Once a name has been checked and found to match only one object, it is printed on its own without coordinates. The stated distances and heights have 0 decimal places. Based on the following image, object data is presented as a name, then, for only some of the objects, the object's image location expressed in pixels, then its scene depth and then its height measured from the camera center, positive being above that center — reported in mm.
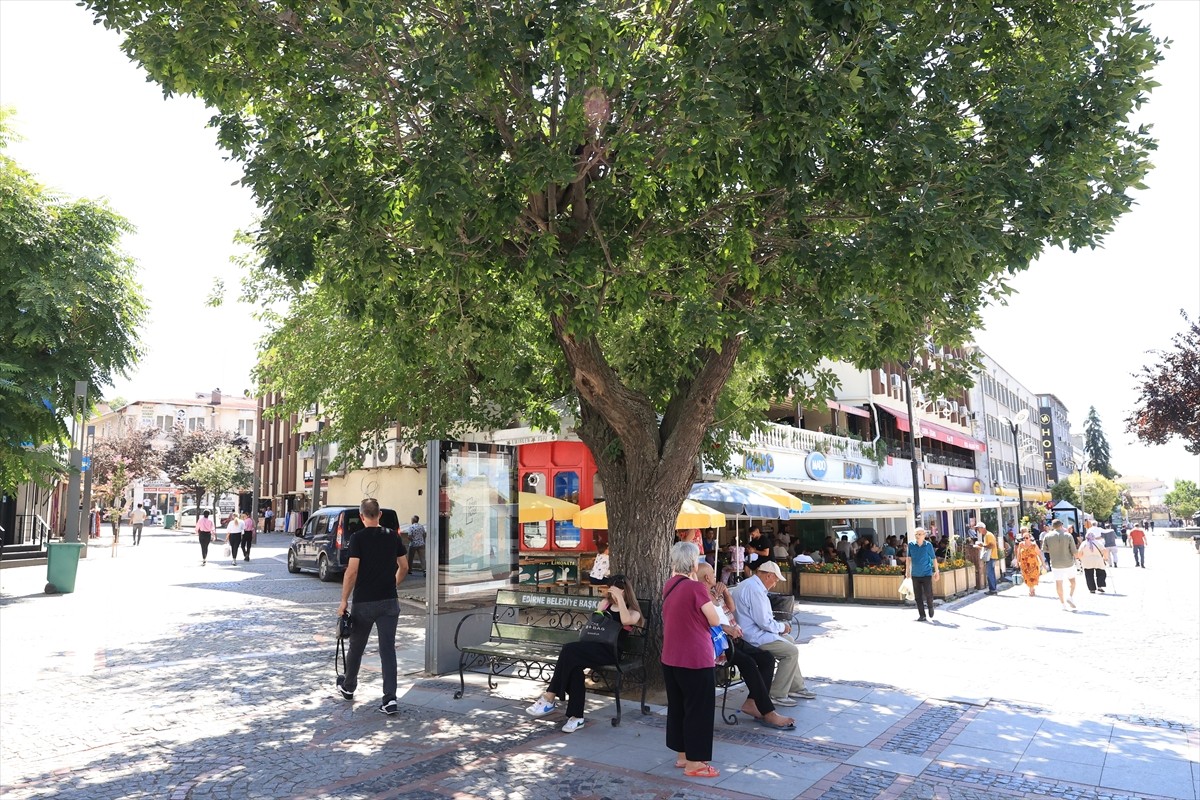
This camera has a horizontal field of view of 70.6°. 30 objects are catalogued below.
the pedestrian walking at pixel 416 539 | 20047 -978
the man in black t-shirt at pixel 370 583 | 7910 -788
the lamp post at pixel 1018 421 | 31375 +2363
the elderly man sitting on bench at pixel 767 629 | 7891 -1301
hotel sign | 77125 +3163
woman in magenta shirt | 5871 -1217
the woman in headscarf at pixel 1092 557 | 19844 -1771
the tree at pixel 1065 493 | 69625 -849
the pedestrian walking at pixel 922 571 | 15000 -1502
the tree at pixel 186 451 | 69875 +4311
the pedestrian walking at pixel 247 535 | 29045 -1158
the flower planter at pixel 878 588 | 17938 -2142
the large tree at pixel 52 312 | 15930 +3803
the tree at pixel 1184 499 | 122250 -2992
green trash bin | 17359 -1254
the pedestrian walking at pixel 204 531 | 26250 -895
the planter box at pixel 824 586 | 18516 -2150
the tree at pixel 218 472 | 61250 +2230
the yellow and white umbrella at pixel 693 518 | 14508 -461
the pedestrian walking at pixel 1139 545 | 30672 -2358
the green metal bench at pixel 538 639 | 7754 -1416
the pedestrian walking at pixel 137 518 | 34844 -571
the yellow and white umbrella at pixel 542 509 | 16906 -285
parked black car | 21000 -1124
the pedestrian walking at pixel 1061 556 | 16875 -1465
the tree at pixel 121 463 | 52594 +2786
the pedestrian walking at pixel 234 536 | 27984 -1124
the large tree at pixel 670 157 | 6684 +2863
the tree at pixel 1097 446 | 137000 +5835
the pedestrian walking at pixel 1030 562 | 19250 -1802
